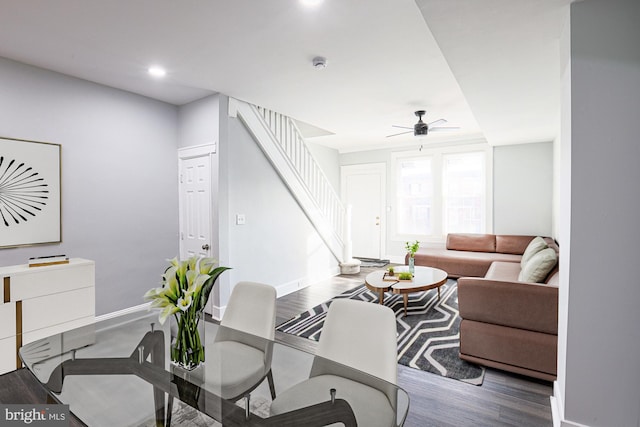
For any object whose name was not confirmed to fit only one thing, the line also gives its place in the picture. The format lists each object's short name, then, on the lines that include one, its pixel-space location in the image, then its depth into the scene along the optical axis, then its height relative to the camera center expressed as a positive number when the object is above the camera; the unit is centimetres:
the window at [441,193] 602 +42
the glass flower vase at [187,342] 136 -57
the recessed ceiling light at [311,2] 194 +129
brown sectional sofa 223 -82
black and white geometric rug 250 -118
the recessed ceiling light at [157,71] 292 +132
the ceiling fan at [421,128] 414 +113
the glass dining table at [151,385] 116 -73
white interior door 366 +10
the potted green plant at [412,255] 410 -54
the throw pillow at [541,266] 273 -46
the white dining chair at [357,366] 122 -69
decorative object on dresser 264 -41
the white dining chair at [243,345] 140 -71
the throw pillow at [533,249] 381 -42
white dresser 241 -74
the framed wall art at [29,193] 275 +17
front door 702 +21
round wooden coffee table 346 -79
